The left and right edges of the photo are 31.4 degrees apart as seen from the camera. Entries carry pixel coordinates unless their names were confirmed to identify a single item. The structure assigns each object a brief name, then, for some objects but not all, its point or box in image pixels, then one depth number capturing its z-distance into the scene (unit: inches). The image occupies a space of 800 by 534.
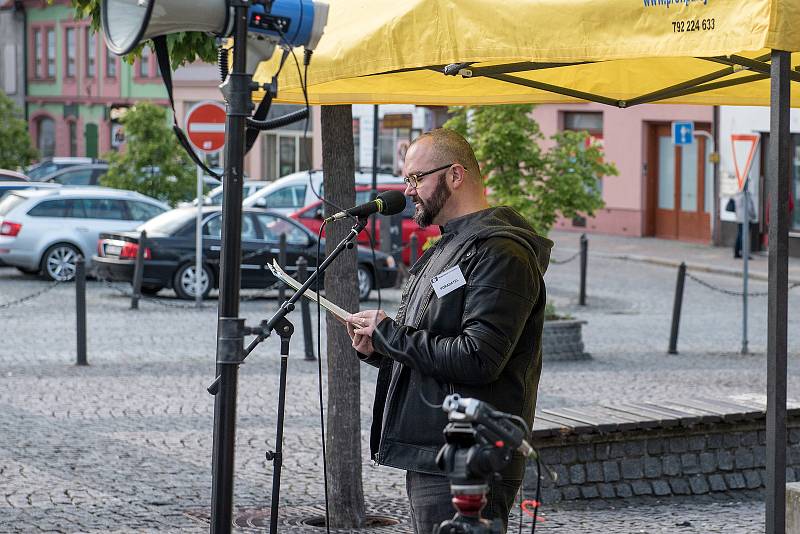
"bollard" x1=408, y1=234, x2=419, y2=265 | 782.2
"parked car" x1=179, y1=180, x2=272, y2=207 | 1077.4
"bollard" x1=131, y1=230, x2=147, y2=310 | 717.9
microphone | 178.2
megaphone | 154.8
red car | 906.7
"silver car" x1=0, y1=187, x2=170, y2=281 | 855.7
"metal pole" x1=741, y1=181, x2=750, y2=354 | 579.5
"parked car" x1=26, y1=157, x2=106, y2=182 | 1558.8
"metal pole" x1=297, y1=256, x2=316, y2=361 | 535.5
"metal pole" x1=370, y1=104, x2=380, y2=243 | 903.7
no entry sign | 702.5
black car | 759.7
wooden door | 1279.5
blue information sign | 1132.5
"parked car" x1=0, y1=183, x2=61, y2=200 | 1091.3
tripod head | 137.9
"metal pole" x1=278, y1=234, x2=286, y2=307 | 759.1
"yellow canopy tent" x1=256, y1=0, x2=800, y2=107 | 176.7
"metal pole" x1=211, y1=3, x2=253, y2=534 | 152.8
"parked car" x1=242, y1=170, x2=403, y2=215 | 1039.6
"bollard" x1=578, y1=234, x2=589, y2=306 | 760.3
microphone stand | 161.8
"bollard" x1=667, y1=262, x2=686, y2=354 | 574.9
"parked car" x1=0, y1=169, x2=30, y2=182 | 1288.1
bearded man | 163.8
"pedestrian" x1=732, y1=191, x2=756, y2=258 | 1071.0
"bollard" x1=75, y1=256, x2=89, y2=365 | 509.7
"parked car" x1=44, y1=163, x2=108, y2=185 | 1362.0
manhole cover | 280.5
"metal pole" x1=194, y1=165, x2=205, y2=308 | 718.5
